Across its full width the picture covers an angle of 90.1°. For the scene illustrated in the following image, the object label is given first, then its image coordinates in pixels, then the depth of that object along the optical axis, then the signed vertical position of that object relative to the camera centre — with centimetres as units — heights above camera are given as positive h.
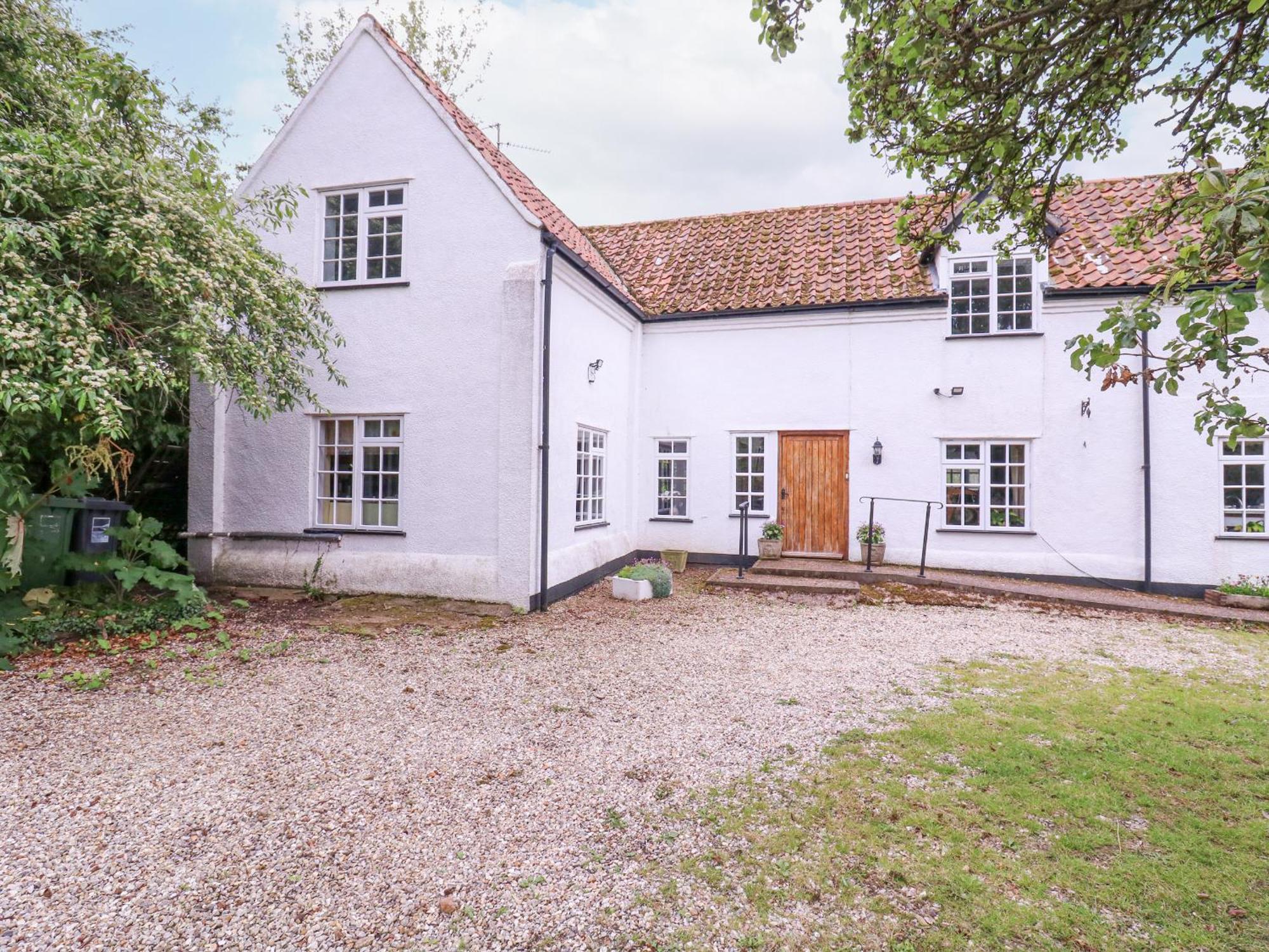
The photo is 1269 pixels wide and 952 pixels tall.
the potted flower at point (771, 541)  1220 -110
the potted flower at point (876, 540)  1180 -104
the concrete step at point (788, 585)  1030 -168
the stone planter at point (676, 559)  1252 -151
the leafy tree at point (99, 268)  549 +214
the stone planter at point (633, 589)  978 -164
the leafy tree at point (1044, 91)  375 +274
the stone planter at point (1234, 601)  955 -178
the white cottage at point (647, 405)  904 +134
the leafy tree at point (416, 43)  1794 +1264
